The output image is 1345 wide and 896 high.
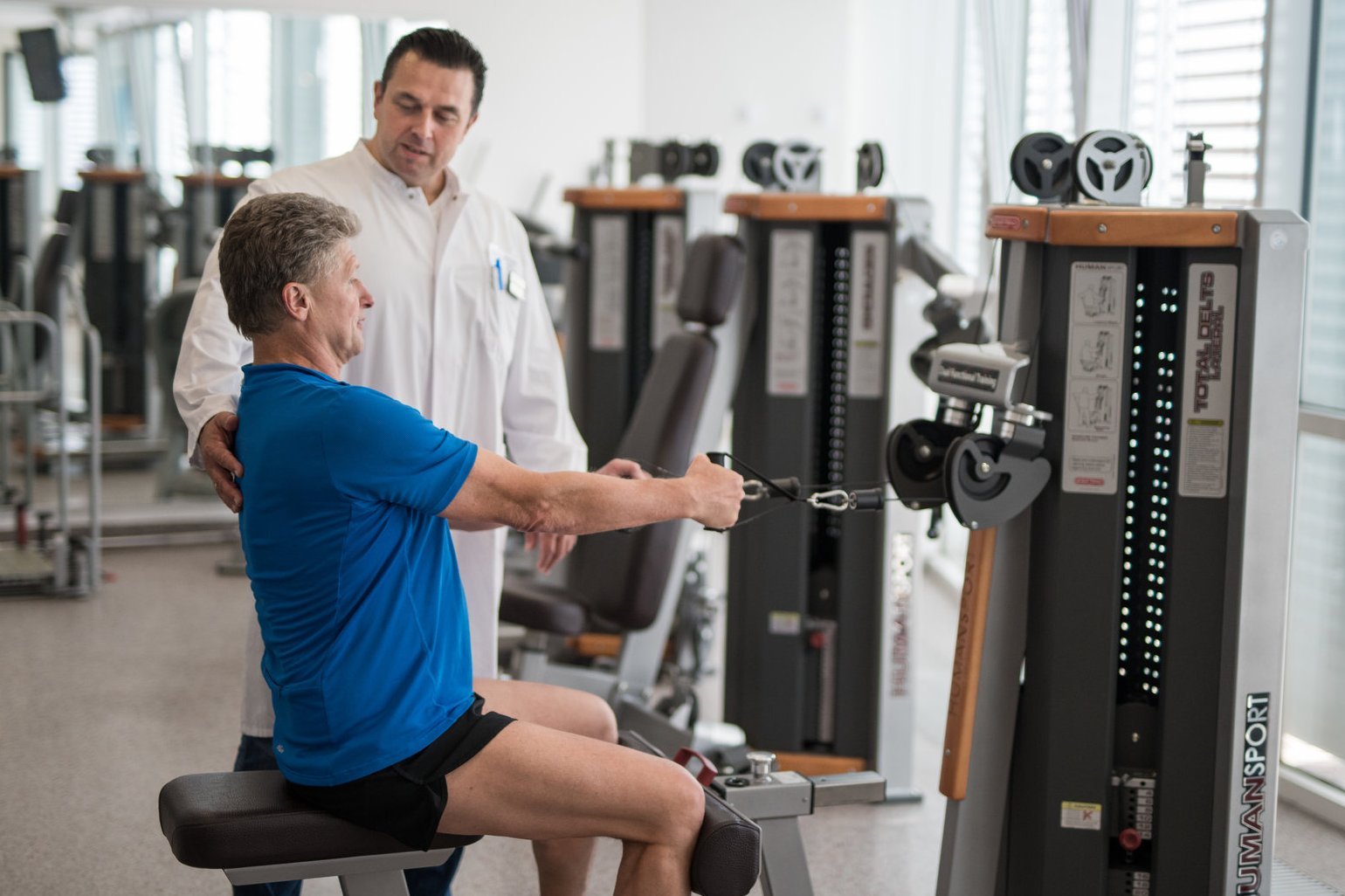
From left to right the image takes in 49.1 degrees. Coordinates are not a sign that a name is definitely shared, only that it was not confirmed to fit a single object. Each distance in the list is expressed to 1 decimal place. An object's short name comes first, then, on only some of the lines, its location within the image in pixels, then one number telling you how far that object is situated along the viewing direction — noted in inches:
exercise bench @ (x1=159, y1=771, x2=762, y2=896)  78.0
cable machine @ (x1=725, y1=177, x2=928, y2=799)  142.5
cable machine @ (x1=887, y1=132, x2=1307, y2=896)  91.0
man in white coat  102.0
